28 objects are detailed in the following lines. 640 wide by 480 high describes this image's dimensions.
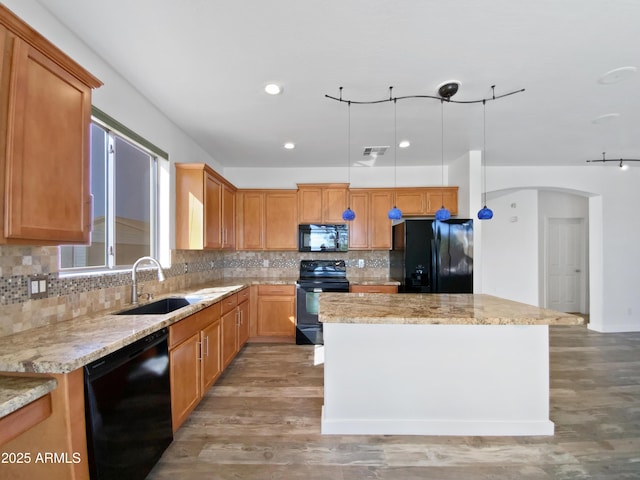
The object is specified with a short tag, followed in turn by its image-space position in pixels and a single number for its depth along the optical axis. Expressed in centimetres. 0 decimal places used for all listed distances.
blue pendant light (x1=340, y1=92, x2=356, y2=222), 282
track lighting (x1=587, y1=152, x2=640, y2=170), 409
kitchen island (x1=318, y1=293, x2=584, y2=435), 199
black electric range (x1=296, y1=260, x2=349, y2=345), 382
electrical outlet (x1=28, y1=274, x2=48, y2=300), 153
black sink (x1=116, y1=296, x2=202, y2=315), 231
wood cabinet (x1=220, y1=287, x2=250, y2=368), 285
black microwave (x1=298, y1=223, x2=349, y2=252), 419
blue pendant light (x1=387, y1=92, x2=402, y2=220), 260
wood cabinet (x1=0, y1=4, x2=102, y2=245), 113
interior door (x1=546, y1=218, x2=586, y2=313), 590
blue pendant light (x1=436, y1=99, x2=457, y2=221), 251
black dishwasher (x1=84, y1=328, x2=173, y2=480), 123
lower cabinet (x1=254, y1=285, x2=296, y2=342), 393
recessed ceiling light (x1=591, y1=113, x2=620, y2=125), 279
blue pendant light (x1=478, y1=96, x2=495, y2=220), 270
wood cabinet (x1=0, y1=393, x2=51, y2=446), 91
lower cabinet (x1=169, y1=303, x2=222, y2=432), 189
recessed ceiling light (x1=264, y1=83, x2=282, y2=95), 229
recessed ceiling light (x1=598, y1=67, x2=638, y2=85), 207
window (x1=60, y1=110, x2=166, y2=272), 212
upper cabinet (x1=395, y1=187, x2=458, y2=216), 421
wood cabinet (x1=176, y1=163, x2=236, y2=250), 308
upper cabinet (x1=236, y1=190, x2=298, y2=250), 429
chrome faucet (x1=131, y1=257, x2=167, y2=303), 213
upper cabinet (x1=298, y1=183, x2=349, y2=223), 422
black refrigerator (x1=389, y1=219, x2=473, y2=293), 360
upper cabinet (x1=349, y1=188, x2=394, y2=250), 425
